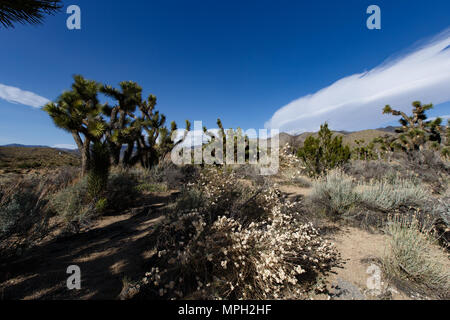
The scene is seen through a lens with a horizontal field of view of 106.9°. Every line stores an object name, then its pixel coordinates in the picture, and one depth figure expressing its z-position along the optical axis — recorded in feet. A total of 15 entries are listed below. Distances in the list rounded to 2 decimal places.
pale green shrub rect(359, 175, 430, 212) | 12.33
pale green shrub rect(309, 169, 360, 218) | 13.47
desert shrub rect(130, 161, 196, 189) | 25.50
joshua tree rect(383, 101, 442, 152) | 39.94
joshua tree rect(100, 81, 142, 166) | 31.77
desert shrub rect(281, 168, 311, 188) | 25.50
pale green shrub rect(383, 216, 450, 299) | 6.79
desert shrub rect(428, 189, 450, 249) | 9.68
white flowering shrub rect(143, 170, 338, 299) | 6.55
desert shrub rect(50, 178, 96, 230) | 12.59
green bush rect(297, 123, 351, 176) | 29.58
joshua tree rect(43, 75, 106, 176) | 24.52
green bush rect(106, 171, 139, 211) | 16.88
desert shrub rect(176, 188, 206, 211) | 13.14
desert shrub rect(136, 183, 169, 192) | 22.93
